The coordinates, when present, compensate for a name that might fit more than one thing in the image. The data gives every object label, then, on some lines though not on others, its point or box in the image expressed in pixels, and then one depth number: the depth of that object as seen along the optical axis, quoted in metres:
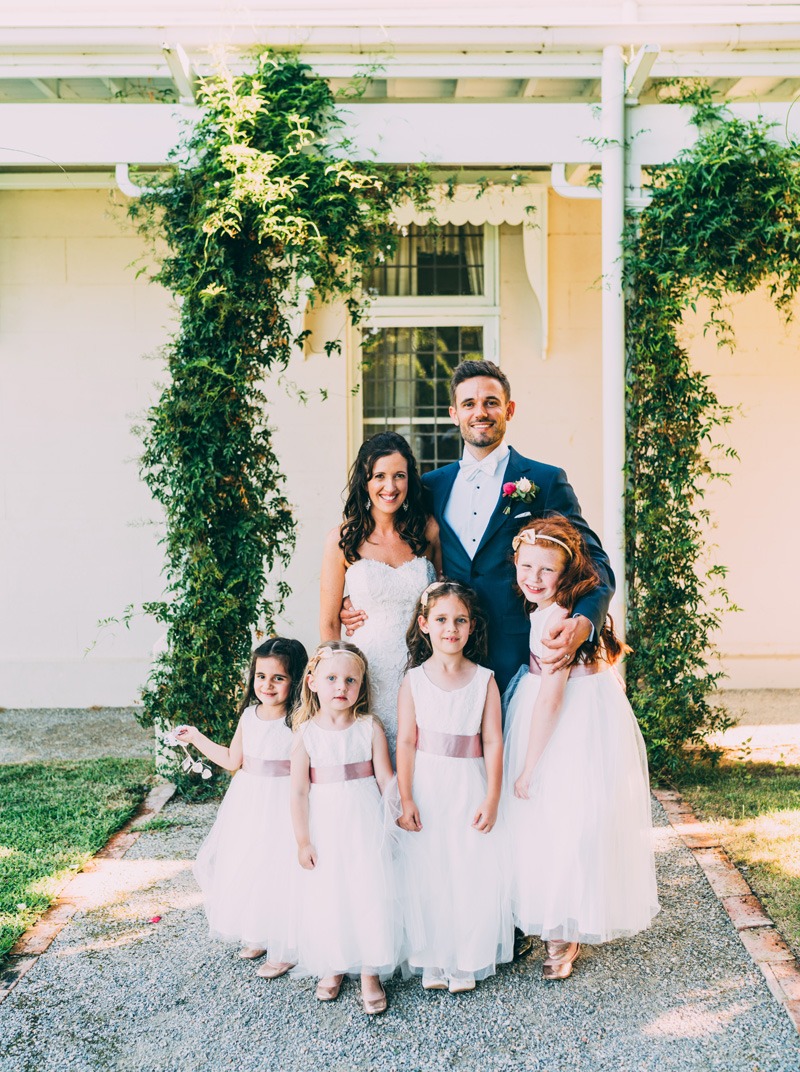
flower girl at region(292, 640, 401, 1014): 2.94
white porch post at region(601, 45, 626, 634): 4.60
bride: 3.29
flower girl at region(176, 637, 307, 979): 3.13
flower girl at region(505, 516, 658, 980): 2.96
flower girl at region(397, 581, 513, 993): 2.99
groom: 3.20
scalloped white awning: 6.04
